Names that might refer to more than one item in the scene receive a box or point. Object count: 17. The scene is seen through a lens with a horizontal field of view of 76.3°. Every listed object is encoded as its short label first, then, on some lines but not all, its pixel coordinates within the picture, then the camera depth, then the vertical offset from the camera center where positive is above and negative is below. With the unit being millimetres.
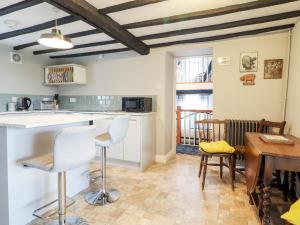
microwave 3312 -60
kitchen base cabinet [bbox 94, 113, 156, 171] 3125 -742
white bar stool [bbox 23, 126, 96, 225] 1351 -422
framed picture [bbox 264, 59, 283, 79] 2828 +516
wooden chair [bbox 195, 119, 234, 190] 2538 -517
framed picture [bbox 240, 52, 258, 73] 2957 +634
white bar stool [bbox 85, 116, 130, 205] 2037 -474
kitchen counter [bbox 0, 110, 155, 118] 3160 -242
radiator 2889 -415
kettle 3836 -89
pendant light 1897 +604
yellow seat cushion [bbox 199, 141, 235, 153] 2480 -602
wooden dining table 1524 -497
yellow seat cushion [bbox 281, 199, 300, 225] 1162 -702
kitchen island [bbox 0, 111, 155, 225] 1537 -685
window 6750 +1126
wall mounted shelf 4062 +545
